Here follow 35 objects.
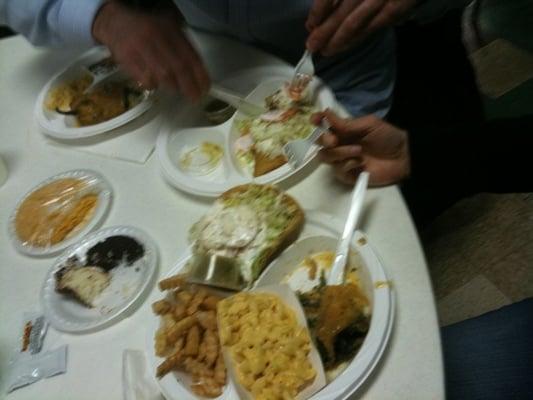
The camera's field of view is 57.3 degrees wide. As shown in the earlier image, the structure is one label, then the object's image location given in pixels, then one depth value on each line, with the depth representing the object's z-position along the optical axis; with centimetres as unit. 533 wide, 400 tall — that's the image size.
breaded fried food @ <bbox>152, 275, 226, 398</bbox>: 76
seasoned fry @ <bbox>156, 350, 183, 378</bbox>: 75
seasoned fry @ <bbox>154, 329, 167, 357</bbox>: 78
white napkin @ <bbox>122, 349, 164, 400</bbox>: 76
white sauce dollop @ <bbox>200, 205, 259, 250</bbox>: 88
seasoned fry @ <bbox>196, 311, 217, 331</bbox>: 80
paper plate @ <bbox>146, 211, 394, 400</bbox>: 69
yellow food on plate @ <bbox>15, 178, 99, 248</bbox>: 102
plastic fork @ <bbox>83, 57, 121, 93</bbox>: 127
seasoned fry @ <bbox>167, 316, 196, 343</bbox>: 78
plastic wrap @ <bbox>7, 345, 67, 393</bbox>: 84
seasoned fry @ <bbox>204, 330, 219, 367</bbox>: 77
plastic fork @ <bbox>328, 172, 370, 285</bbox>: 82
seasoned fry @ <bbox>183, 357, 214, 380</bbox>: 76
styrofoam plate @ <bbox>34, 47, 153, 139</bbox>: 116
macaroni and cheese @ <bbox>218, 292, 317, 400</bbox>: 71
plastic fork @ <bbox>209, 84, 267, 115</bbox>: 109
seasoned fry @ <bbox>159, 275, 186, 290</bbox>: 84
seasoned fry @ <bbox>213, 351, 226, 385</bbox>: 75
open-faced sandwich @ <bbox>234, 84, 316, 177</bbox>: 101
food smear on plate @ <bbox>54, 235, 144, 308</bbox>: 92
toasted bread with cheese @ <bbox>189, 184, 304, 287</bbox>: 86
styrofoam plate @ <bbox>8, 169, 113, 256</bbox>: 100
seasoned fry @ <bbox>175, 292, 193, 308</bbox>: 82
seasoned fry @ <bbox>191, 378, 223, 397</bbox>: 75
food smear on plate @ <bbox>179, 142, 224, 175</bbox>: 109
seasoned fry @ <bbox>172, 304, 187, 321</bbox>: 81
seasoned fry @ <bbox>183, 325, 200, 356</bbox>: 77
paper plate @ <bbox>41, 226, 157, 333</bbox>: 87
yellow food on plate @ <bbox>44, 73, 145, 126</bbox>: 121
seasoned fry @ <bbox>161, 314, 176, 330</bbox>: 80
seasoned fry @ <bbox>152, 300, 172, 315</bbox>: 82
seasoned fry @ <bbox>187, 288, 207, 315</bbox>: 81
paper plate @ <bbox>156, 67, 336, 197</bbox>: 99
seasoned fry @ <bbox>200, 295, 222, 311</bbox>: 82
